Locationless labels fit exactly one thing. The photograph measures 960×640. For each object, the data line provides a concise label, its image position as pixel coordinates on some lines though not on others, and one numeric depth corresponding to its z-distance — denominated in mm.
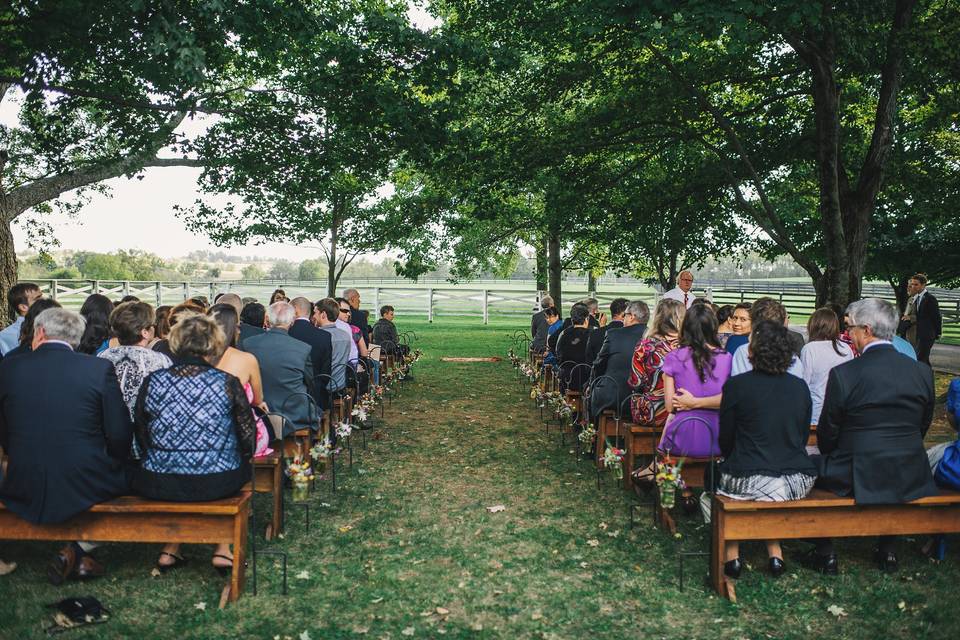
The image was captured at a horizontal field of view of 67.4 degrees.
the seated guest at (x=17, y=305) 6230
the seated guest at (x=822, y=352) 5707
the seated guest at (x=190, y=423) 4074
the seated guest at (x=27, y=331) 5047
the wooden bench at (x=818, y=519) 4281
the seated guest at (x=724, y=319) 7579
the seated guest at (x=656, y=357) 5793
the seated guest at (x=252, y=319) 7188
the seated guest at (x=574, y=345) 8664
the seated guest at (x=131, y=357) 4570
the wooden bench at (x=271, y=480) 5074
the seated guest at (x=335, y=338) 7793
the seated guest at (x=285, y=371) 5957
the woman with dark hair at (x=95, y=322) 4961
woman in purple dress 5152
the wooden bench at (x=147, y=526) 4066
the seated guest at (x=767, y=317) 5678
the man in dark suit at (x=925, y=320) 12859
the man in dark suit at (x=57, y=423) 3979
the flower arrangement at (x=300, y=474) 4678
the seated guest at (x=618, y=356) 6863
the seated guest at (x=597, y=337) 7945
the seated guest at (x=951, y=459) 4445
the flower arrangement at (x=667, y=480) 4703
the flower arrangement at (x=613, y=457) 5406
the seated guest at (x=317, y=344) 7137
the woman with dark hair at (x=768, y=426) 4324
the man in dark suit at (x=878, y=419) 4273
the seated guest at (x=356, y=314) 10753
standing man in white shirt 10989
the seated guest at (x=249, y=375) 4801
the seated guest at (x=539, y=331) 11988
